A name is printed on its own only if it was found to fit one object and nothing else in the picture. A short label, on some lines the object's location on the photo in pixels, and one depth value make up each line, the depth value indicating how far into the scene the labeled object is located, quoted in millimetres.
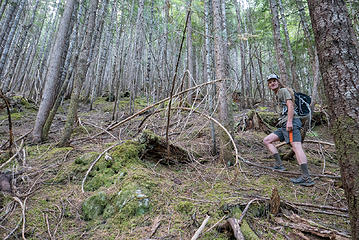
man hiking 3004
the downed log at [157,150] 2893
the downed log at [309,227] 1507
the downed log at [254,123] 6008
